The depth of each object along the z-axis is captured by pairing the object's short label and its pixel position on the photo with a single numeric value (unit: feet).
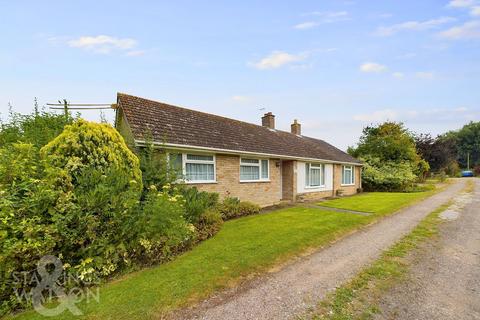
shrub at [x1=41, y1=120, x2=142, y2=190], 17.40
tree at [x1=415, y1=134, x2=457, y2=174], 107.76
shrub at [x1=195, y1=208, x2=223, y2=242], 23.50
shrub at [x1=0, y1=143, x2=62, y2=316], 12.35
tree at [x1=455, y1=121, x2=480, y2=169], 219.20
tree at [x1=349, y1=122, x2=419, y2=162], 83.30
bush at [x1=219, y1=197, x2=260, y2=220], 33.27
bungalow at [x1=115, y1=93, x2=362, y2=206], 33.24
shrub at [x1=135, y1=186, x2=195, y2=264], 17.22
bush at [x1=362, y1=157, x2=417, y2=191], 75.78
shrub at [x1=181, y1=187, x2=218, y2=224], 23.86
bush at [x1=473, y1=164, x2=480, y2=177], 176.63
